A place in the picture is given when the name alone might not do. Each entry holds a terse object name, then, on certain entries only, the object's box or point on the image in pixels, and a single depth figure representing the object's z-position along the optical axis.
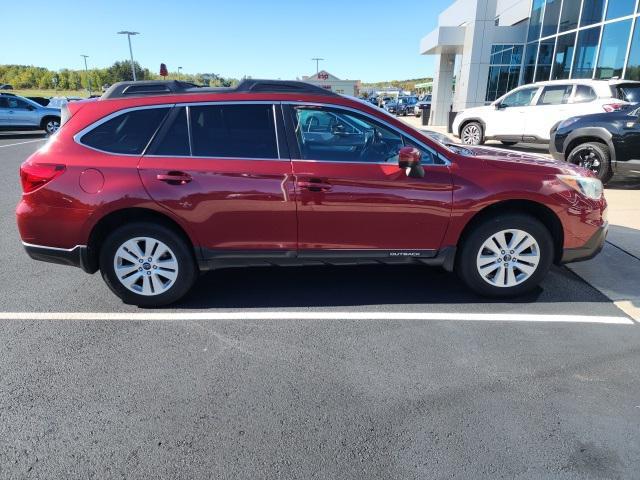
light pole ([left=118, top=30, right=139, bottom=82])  41.31
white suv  10.27
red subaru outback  3.58
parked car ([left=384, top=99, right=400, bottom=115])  40.19
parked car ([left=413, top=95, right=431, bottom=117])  33.21
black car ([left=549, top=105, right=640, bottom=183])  7.73
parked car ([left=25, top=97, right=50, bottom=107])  24.27
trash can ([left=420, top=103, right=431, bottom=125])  24.84
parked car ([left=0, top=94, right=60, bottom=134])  18.53
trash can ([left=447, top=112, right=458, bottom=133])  18.04
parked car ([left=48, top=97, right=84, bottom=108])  24.49
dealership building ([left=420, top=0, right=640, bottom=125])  14.17
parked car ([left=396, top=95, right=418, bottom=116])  40.09
